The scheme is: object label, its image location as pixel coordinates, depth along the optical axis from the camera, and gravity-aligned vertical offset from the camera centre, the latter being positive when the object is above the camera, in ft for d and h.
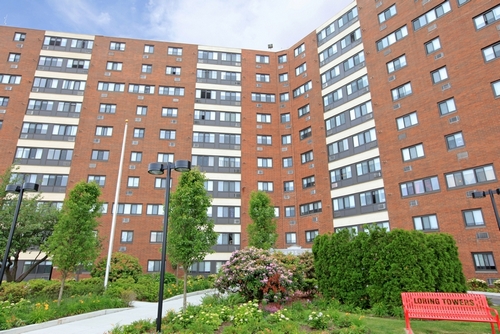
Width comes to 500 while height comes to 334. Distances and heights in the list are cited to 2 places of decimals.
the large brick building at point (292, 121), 81.66 +45.14
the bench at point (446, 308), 27.53 -5.22
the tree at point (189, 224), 44.65 +4.34
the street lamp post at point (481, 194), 51.42 +9.25
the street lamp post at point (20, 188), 44.96 +9.76
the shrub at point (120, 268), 74.64 -3.11
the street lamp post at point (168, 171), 30.78 +9.26
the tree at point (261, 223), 88.02 +8.58
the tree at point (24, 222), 72.49 +8.17
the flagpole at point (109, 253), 65.60 +0.44
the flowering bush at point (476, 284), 70.18 -7.30
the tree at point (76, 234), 49.80 +3.55
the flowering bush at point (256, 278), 42.91 -3.36
